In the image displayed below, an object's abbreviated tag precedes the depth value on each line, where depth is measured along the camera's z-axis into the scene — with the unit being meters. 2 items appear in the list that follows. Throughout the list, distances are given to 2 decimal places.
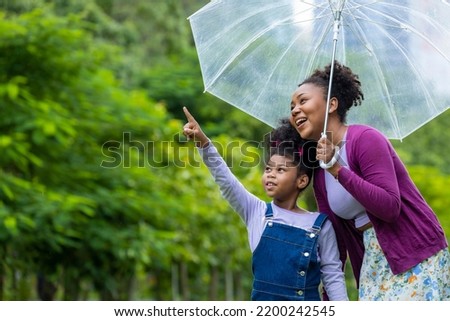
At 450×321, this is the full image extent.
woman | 6.96
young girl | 7.49
